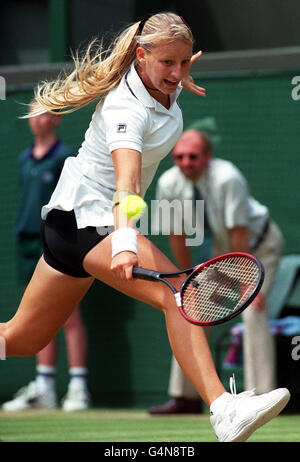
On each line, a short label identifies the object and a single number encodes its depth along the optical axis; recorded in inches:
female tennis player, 260.1
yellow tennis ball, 255.6
